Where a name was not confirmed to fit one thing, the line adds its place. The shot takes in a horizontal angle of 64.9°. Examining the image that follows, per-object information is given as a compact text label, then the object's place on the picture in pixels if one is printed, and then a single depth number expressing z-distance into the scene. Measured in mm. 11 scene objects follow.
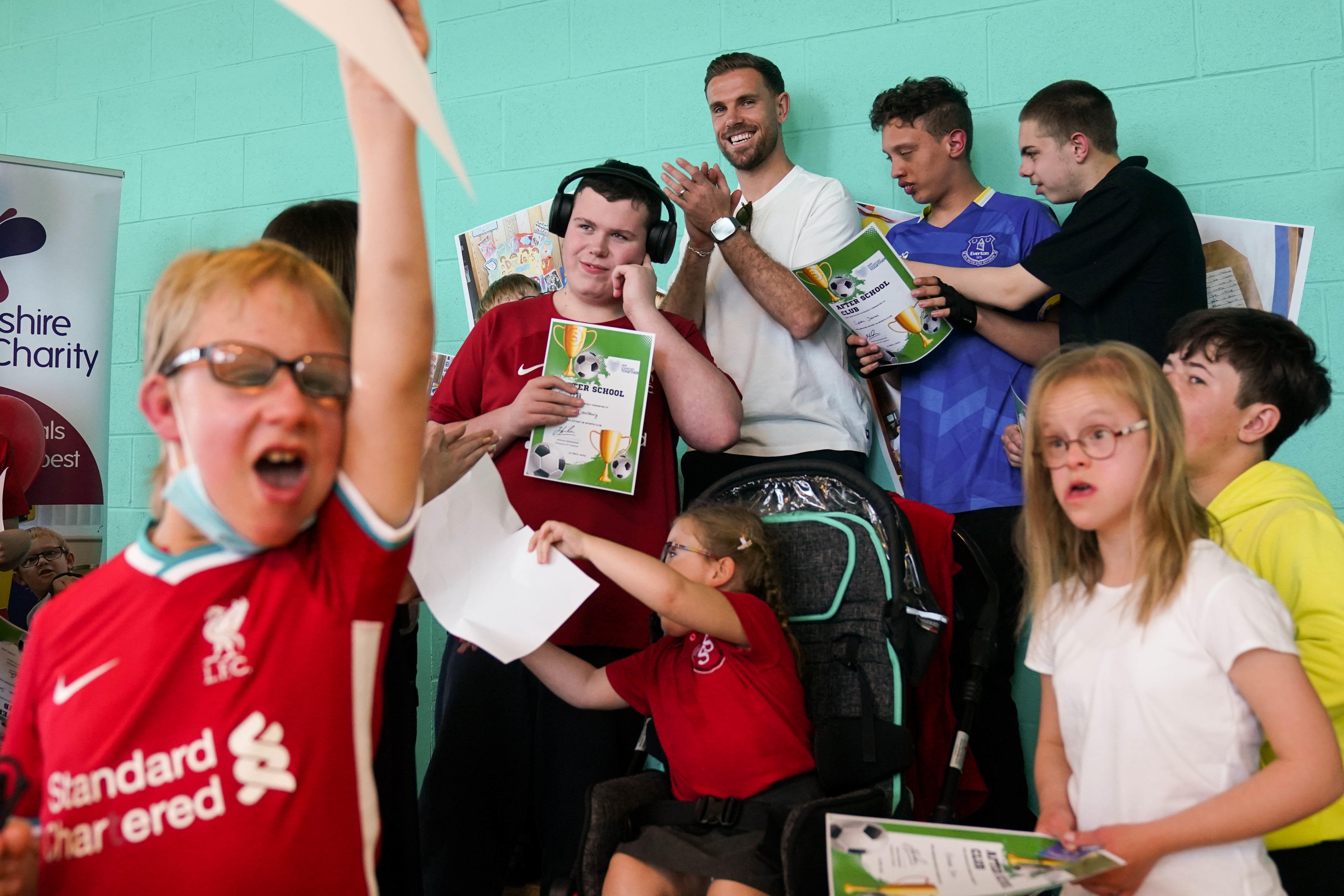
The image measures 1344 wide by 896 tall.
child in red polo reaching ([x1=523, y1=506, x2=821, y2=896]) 1583
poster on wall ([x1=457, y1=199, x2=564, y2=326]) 3084
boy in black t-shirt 2162
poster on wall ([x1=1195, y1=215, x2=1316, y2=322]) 2354
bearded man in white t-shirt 2420
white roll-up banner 2811
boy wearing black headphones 1860
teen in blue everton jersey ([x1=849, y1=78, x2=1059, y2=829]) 2307
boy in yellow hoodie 1358
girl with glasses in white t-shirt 1152
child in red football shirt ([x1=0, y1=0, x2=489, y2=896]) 756
